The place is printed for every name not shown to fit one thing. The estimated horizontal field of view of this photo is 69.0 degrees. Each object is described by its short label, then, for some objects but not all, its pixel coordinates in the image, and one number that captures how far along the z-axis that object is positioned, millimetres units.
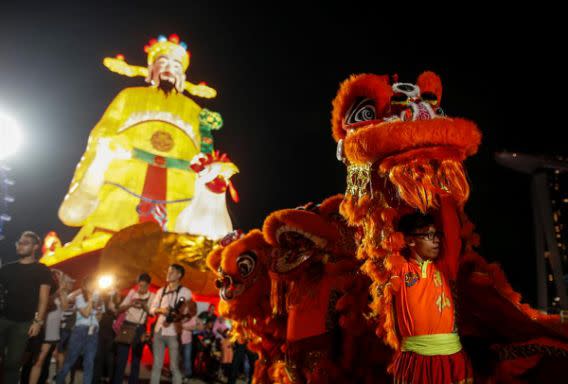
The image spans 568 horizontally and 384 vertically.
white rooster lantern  10836
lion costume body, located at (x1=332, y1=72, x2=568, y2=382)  2250
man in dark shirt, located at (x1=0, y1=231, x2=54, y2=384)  3629
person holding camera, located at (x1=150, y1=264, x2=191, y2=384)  4695
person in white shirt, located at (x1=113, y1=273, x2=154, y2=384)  4828
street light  8367
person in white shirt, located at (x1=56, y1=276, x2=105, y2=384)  4961
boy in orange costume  2168
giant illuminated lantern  10648
